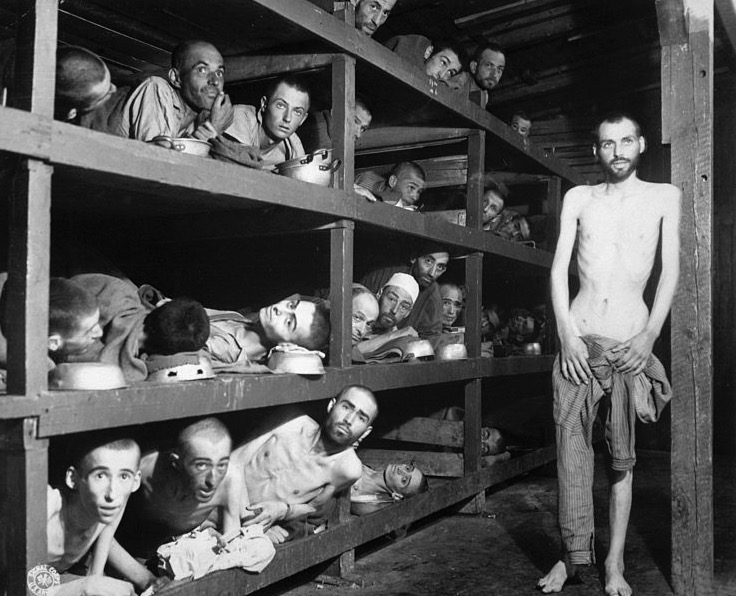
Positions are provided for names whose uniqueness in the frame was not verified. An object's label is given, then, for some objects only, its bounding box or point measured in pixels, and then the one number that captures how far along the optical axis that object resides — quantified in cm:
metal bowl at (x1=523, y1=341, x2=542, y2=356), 756
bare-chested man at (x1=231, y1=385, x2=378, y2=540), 392
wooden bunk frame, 256
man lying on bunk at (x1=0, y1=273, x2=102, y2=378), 311
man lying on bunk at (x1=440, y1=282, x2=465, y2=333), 670
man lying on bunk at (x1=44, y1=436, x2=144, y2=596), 301
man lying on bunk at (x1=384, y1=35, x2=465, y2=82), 582
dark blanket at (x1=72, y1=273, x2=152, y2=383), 338
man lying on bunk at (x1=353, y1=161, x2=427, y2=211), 622
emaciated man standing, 384
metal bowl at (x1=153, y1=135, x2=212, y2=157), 313
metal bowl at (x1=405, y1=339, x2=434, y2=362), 493
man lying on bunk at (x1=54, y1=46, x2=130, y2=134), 308
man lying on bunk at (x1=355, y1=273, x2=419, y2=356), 562
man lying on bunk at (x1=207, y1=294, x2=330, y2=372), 416
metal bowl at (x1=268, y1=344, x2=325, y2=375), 375
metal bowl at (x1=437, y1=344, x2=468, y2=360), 539
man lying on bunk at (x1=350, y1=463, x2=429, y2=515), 497
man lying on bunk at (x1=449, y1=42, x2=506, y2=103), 650
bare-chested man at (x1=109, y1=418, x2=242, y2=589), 334
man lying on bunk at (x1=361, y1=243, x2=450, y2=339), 608
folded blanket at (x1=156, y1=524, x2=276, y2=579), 326
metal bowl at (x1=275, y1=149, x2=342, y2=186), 389
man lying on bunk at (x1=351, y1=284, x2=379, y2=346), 514
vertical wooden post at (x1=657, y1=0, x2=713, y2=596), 386
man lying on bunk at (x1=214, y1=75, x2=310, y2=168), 450
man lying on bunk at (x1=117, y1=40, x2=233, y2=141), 382
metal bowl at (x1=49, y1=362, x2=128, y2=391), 280
